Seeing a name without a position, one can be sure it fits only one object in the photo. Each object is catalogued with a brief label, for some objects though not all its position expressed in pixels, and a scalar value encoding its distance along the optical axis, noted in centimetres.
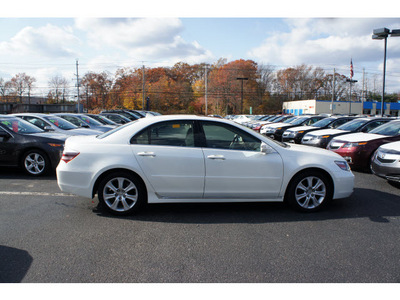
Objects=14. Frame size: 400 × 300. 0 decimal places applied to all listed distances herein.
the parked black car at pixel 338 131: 1053
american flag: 4000
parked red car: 803
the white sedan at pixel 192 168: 432
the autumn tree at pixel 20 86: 7931
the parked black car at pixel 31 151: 716
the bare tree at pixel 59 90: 7705
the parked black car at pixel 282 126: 1622
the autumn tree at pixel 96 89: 7406
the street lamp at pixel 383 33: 1800
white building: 5903
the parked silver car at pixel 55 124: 933
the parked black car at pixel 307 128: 1330
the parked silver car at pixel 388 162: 587
